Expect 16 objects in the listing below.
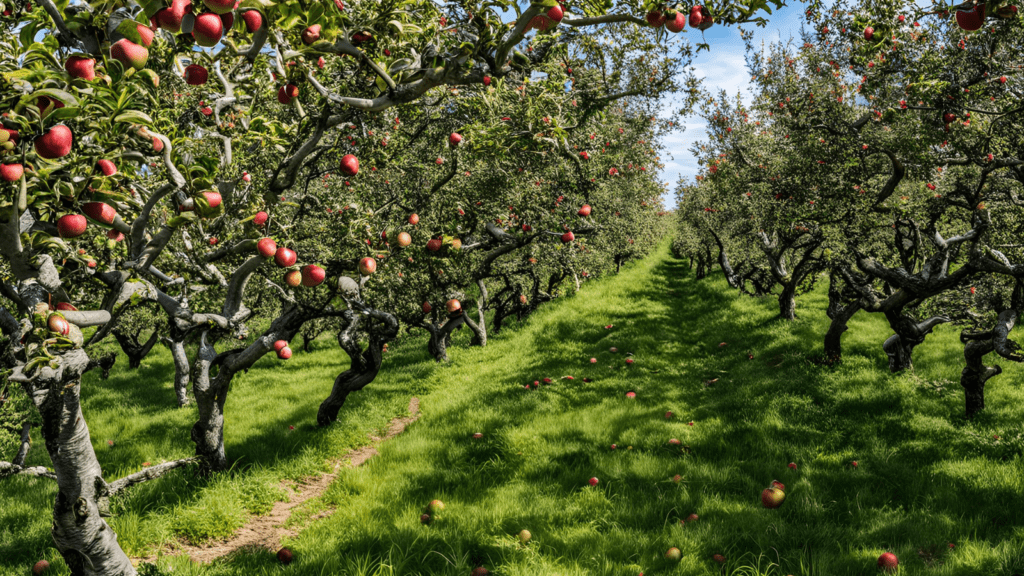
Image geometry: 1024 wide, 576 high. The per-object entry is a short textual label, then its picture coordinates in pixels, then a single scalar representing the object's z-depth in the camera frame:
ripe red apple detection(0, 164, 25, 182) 2.46
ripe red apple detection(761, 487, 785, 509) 5.49
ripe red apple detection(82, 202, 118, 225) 2.76
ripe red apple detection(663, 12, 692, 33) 3.26
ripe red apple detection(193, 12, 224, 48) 2.11
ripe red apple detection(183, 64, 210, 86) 3.23
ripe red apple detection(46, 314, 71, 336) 2.95
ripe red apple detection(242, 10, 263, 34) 2.54
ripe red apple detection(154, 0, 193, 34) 2.12
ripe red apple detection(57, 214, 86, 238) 2.75
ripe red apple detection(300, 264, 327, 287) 4.07
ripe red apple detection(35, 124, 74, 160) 2.29
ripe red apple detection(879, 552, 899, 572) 4.30
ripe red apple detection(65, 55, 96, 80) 2.39
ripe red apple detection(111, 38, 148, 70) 2.33
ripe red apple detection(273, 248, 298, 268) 3.72
